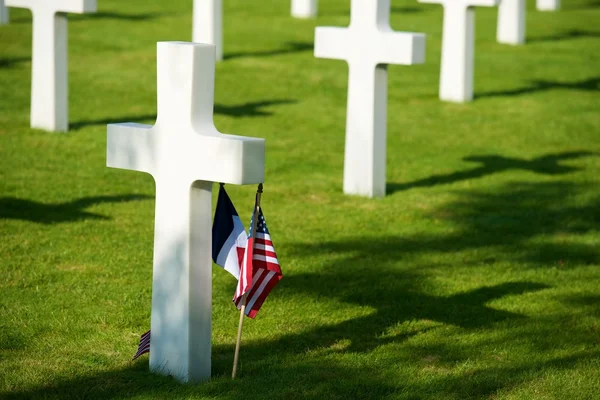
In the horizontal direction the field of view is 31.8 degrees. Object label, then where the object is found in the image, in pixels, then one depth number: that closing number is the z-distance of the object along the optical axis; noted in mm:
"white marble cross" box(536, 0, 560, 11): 26469
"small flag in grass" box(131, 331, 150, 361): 6270
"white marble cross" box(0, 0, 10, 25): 19625
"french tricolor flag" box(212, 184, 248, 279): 6164
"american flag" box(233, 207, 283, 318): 5988
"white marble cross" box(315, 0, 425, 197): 11062
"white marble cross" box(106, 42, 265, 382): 5891
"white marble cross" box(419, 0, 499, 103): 16125
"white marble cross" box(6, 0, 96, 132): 12930
